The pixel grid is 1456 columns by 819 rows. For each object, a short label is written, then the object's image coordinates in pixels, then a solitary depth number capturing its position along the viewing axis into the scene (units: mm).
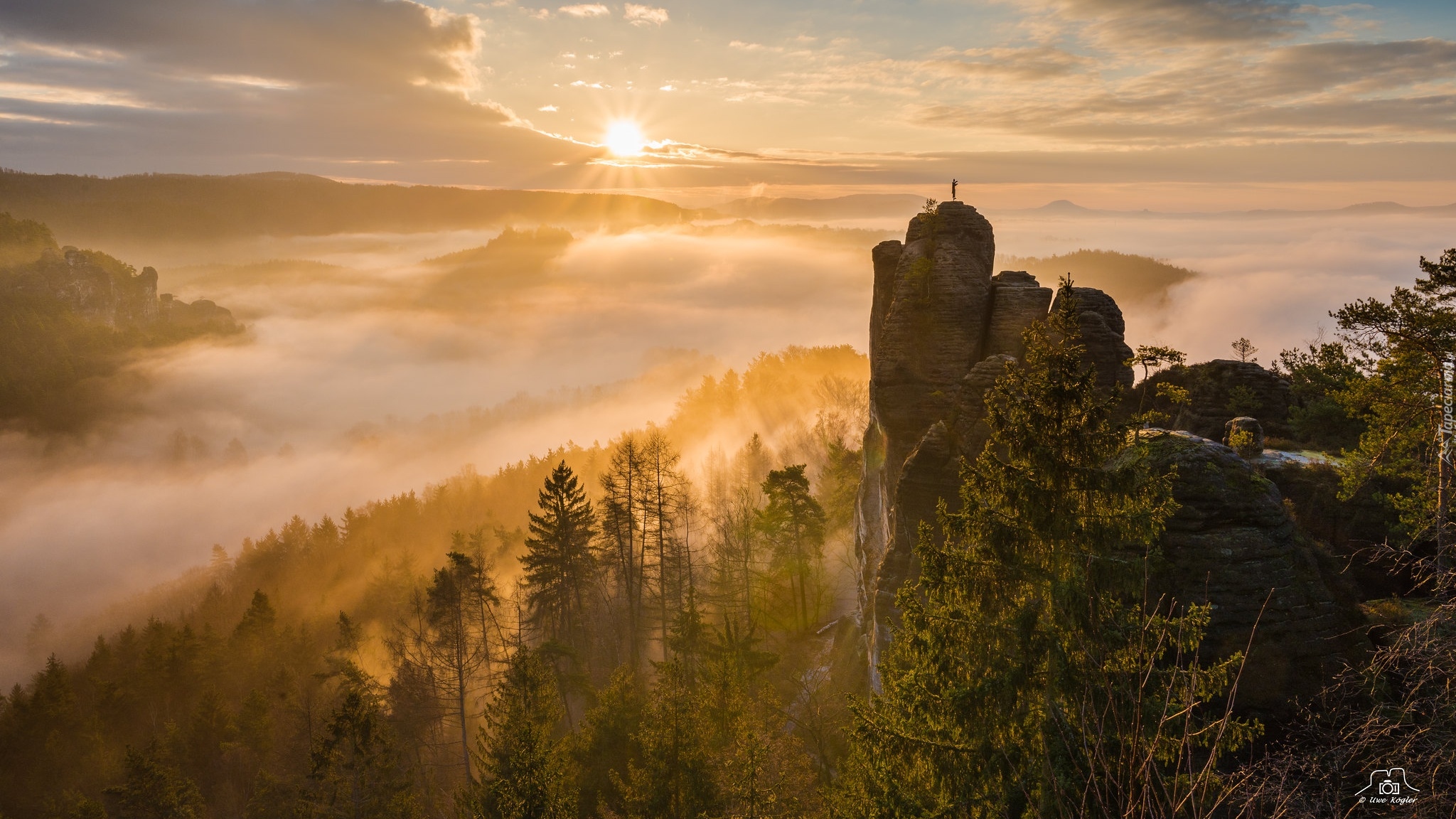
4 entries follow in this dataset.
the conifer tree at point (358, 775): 28078
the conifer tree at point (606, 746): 27828
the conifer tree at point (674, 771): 23219
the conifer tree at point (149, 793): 34188
